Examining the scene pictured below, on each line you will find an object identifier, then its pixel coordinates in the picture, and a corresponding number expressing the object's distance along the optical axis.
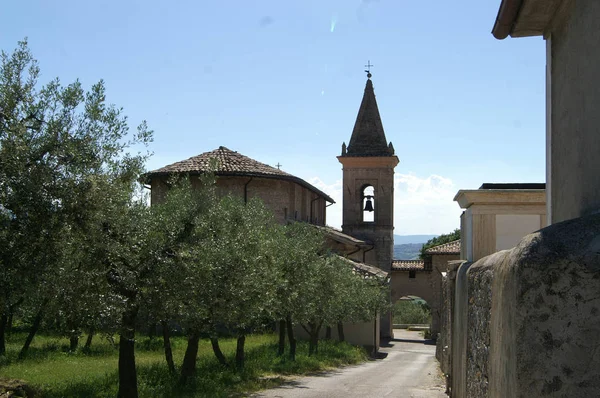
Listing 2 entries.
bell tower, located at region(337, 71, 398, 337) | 46.59
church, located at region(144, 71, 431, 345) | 42.44
